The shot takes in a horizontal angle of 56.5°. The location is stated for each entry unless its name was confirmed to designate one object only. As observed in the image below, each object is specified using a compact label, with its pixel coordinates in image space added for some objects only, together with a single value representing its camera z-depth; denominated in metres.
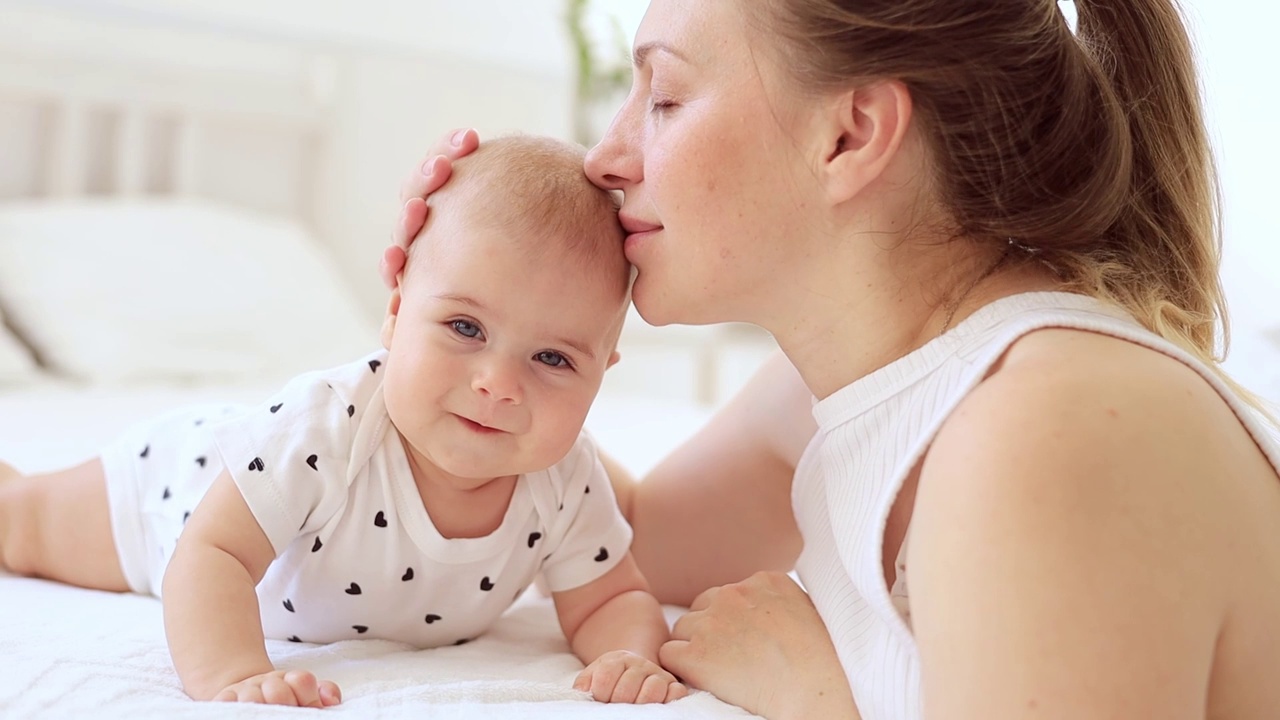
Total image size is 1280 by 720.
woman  0.67
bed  1.04
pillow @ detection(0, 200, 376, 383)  2.30
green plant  3.35
